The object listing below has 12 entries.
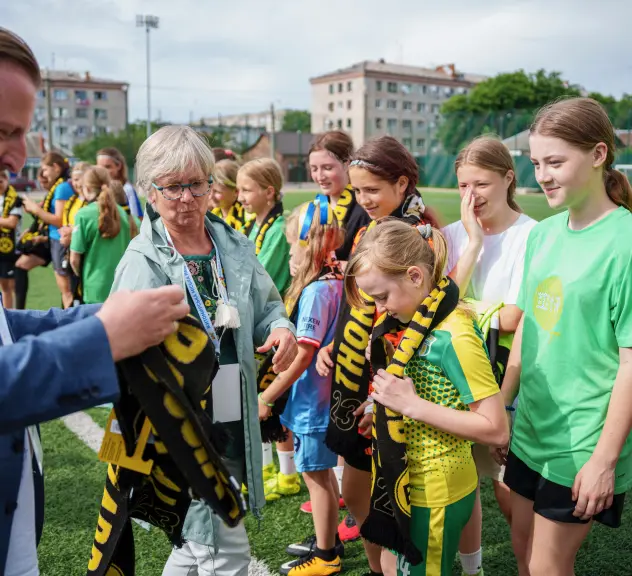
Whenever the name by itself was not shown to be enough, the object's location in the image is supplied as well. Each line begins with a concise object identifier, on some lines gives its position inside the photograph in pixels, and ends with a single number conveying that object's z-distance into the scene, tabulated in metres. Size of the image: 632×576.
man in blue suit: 1.07
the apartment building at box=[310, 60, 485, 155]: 98.06
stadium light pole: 53.38
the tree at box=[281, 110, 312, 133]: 114.06
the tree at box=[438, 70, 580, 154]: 66.94
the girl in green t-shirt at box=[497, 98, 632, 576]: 1.93
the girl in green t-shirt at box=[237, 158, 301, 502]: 4.00
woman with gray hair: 2.22
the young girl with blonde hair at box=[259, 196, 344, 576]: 3.07
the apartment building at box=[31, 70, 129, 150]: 93.81
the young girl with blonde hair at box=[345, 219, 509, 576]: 2.02
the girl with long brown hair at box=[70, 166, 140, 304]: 5.67
